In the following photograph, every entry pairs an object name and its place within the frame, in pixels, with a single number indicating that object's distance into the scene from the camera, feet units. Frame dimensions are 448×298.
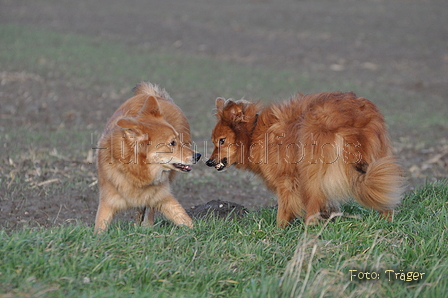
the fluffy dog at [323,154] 33.96
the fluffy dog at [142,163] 35.68
